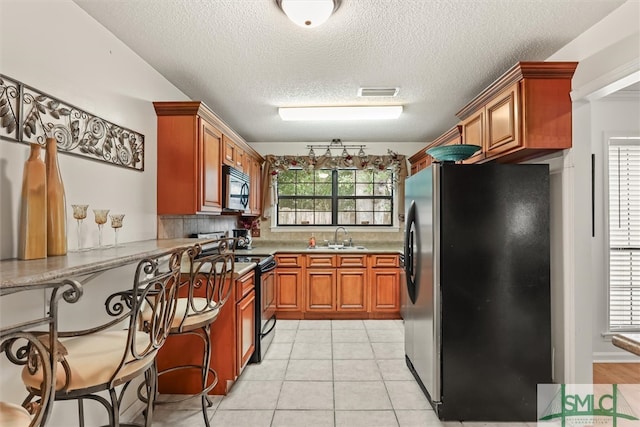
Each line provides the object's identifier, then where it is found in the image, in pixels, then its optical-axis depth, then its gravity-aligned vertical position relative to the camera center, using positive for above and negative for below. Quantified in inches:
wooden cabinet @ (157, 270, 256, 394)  94.9 -42.1
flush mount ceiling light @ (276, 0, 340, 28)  64.4 +42.6
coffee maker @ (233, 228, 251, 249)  173.3 -12.0
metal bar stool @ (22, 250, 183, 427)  40.8 -20.2
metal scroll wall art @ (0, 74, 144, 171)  53.6 +18.2
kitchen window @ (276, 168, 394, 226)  199.6 +12.1
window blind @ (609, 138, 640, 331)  118.8 -6.7
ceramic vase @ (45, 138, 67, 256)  56.0 +1.5
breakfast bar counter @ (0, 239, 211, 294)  34.3 -7.0
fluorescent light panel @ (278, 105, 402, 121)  130.9 +43.3
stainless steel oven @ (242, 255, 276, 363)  116.6 -36.4
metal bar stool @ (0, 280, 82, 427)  29.2 -14.4
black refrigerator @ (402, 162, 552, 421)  82.7 -17.9
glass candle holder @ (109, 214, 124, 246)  74.9 -1.6
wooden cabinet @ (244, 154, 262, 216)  162.3 +17.4
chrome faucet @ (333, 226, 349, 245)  193.2 -11.5
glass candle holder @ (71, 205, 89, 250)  63.9 +0.7
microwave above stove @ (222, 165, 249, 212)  123.0 +10.6
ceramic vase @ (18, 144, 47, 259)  51.6 +0.9
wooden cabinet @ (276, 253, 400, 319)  167.2 -34.7
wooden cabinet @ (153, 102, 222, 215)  99.9 +17.5
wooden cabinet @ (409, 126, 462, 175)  125.5 +32.0
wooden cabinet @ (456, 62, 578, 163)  80.0 +28.1
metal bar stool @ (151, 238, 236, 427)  66.9 -22.4
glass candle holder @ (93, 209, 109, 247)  69.0 -0.2
